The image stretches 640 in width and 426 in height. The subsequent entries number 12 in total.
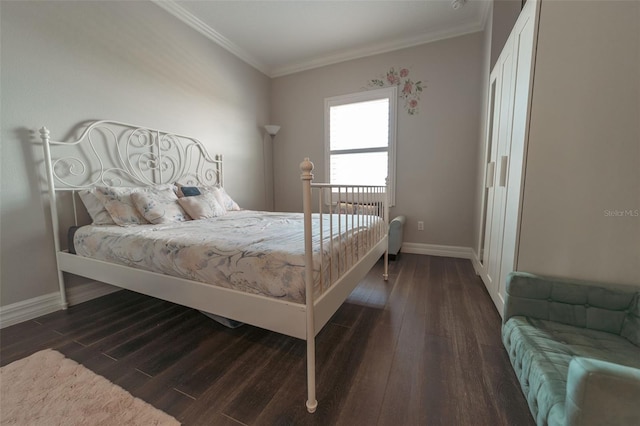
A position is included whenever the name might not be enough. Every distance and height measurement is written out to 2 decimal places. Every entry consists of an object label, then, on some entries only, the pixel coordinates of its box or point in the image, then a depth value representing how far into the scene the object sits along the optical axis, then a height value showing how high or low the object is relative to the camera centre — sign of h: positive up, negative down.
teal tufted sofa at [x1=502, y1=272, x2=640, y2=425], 0.61 -0.62
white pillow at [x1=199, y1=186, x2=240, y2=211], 2.67 -0.13
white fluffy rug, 0.99 -0.94
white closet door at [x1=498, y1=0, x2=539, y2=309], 1.32 +0.33
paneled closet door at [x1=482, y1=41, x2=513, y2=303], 1.72 +0.11
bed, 1.06 -0.31
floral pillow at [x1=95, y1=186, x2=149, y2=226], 1.87 -0.15
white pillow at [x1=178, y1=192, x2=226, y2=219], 2.23 -0.19
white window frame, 3.27 +1.11
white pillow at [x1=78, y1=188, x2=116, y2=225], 1.89 -0.17
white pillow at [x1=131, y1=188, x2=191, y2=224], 1.98 -0.17
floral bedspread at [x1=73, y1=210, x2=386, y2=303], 1.07 -0.34
